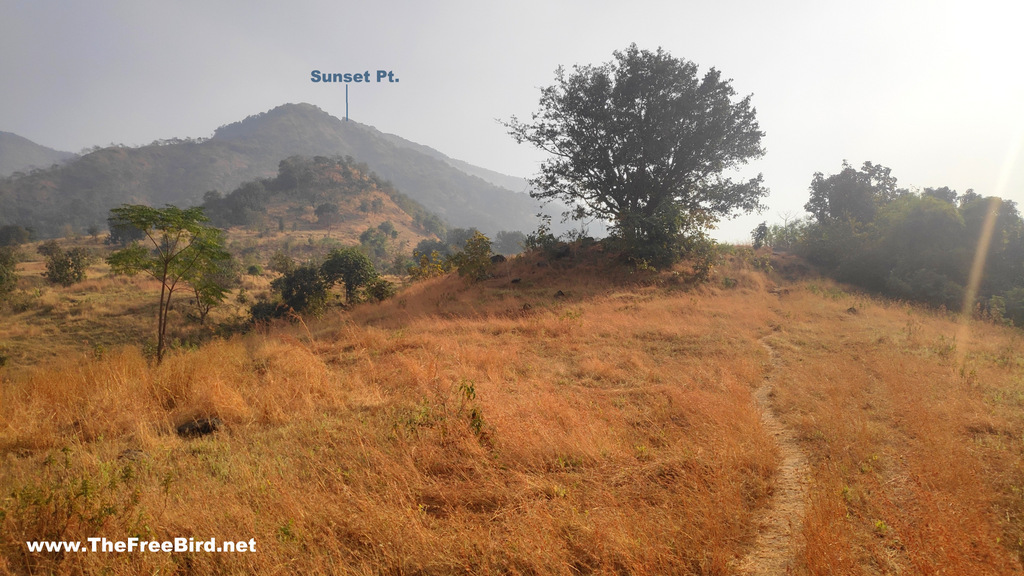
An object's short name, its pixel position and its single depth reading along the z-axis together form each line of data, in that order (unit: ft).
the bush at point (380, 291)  69.15
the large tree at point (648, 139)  80.18
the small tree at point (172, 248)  25.55
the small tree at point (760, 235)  101.76
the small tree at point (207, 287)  27.04
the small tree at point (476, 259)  68.30
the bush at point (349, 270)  74.43
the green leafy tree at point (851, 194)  105.40
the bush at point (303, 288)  71.41
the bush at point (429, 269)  80.94
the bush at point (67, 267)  90.53
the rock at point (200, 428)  17.44
